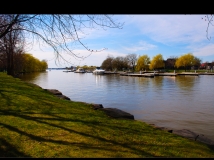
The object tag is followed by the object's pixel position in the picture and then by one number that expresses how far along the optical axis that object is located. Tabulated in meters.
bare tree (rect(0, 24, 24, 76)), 13.92
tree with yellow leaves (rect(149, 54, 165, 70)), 101.75
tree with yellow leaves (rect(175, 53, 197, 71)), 98.25
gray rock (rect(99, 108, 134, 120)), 10.52
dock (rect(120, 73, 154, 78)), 70.56
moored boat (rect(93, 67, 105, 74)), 110.00
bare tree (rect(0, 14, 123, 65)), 6.12
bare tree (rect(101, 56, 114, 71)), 131.62
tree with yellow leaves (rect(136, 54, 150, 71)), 108.48
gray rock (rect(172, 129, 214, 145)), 7.89
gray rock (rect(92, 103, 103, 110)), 12.07
